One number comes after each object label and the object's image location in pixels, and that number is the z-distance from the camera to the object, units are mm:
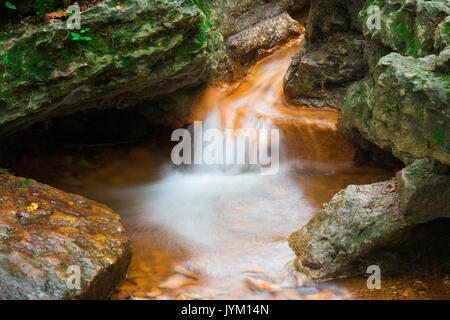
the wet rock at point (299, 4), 9938
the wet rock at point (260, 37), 8578
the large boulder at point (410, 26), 3002
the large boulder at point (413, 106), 2100
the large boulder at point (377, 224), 2795
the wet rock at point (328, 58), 6613
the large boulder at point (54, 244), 2545
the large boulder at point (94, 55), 3980
